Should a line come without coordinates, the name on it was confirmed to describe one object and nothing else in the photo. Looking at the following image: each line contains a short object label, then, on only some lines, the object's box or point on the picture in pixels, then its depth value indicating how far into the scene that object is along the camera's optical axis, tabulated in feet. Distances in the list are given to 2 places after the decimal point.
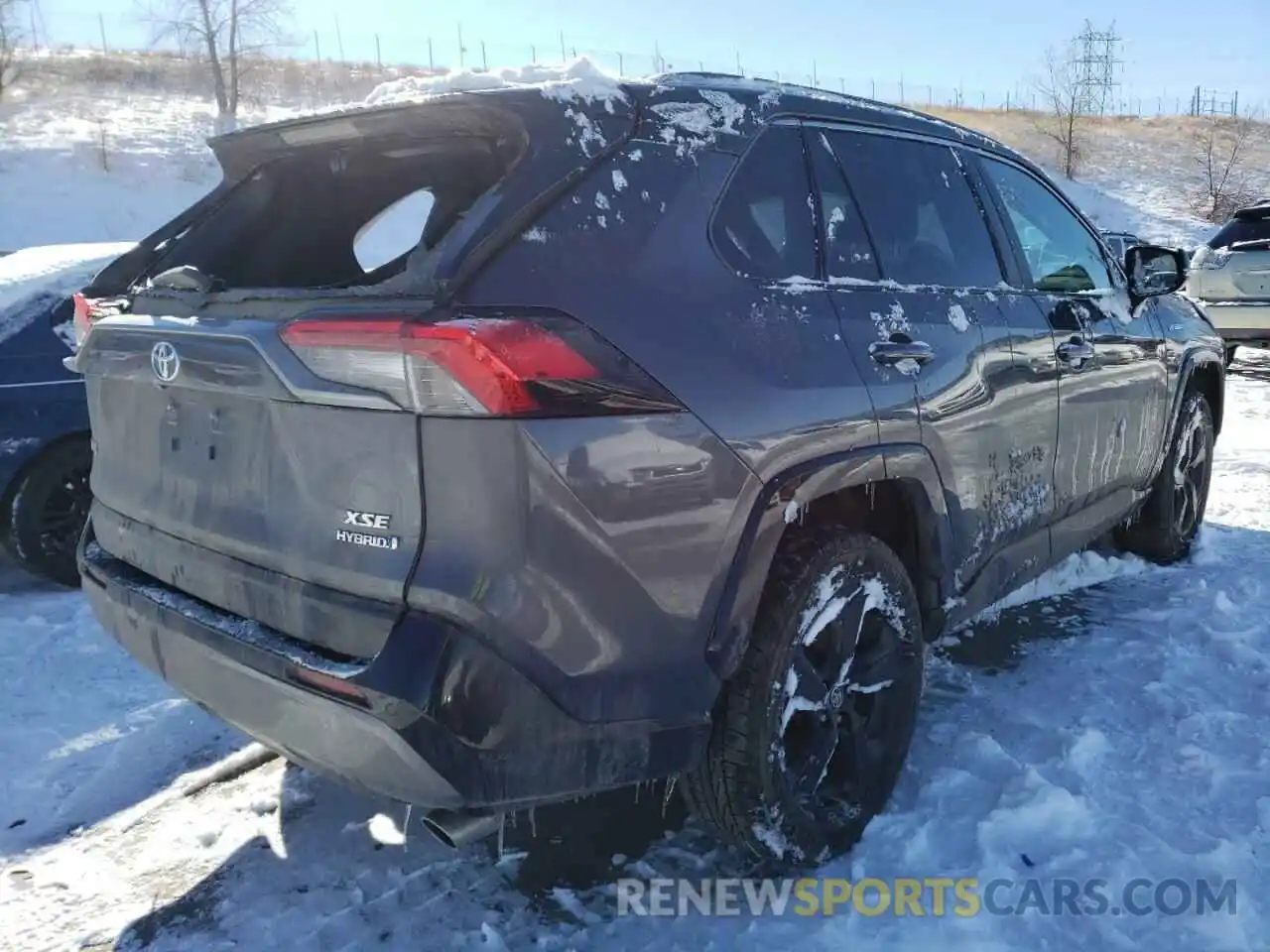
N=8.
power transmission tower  135.54
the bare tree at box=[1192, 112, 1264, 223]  113.19
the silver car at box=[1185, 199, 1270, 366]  32.99
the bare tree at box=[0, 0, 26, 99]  103.13
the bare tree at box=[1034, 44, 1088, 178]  127.34
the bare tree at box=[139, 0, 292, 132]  106.52
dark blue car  14.99
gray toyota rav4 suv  5.94
